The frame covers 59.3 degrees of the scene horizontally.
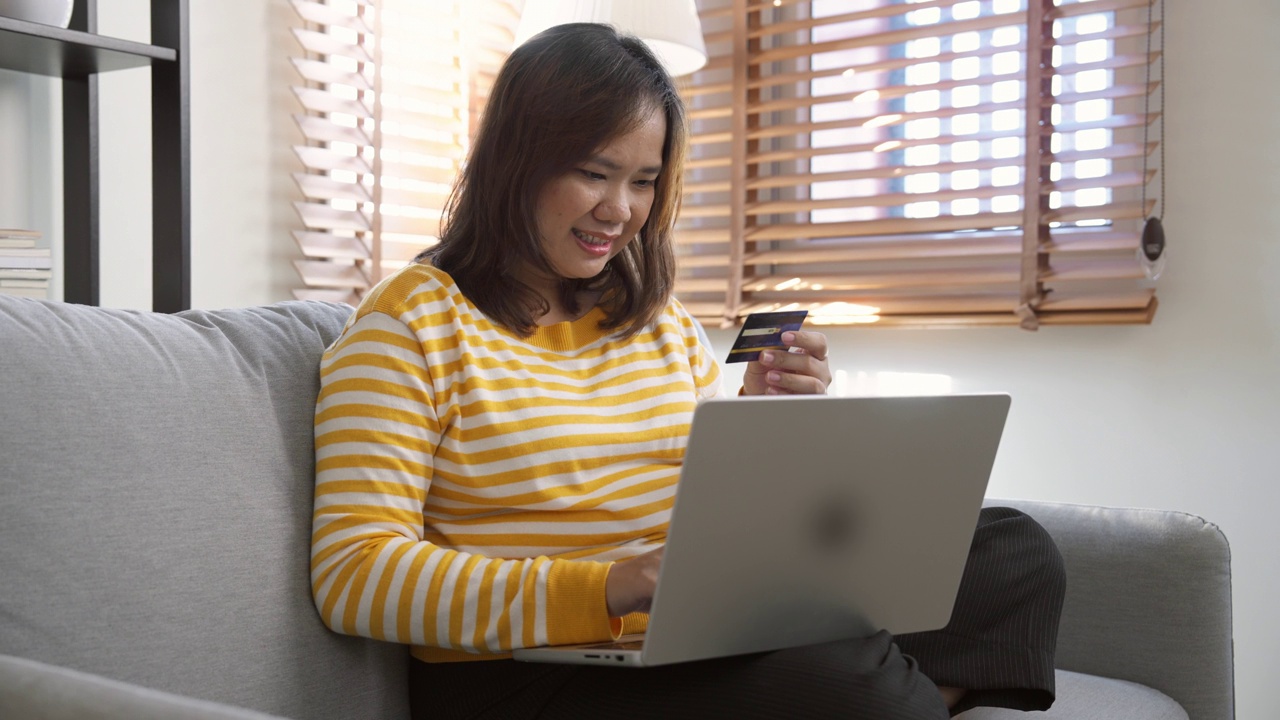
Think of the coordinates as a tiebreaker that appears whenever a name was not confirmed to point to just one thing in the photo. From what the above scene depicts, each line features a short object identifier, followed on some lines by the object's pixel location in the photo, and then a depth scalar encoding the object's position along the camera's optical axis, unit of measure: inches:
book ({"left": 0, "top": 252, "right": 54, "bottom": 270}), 64.1
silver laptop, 32.2
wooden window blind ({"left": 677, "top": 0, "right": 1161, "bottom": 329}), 83.1
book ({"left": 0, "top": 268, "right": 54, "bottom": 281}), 64.2
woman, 38.7
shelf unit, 69.9
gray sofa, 33.5
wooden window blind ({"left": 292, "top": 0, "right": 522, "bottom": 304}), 86.1
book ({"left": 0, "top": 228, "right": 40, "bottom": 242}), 64.1
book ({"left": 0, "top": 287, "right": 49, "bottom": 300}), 64.8
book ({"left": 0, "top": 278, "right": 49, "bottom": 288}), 64.4
